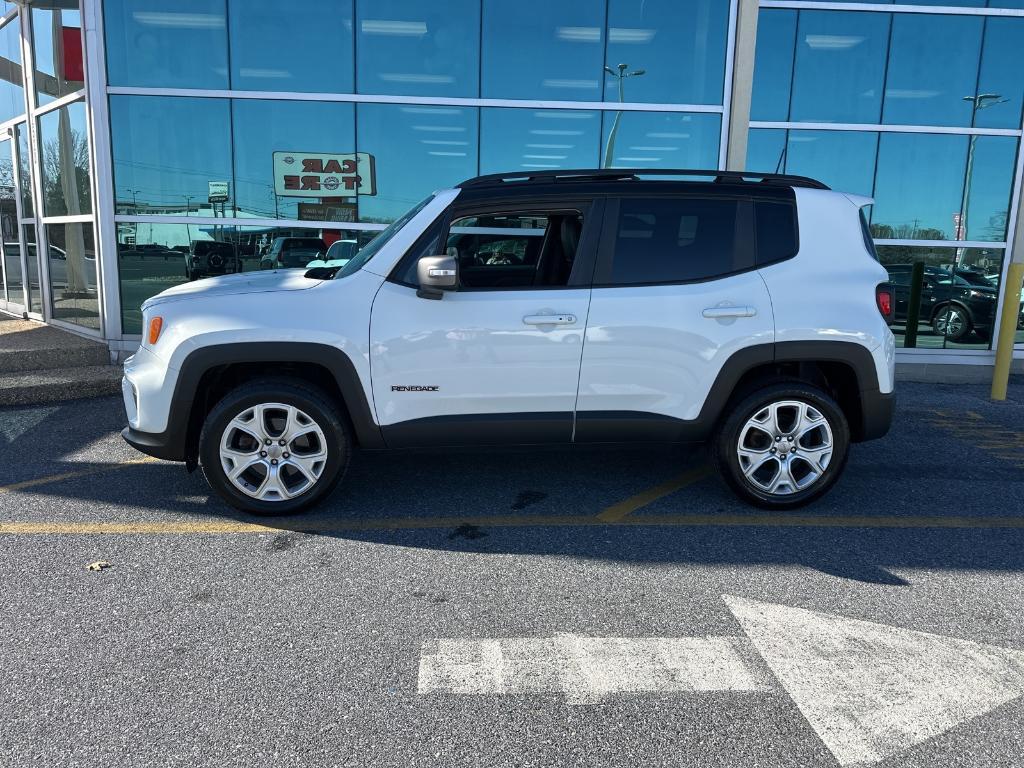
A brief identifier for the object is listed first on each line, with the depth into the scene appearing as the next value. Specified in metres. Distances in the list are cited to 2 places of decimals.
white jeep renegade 4.00
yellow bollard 7.80
